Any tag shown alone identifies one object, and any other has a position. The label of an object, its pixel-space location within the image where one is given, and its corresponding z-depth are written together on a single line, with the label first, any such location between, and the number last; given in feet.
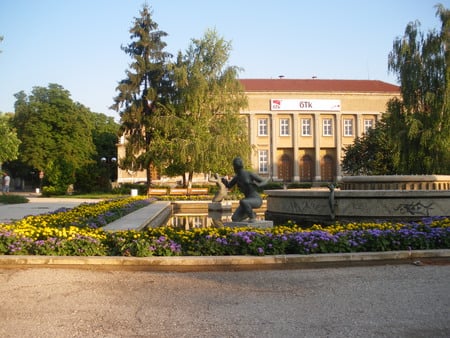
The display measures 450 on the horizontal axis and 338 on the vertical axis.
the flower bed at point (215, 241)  26.55
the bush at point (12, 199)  101.73
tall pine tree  131.64
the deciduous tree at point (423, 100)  95.61
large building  185.16
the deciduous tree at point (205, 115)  116.06
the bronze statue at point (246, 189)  36.27
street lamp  203.84
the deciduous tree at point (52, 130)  183.01
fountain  43.42
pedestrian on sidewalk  148.87
